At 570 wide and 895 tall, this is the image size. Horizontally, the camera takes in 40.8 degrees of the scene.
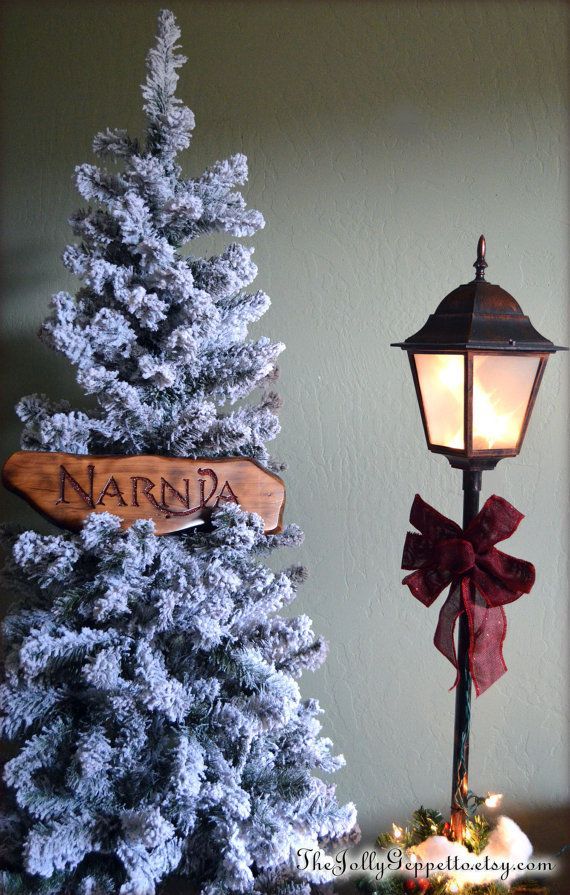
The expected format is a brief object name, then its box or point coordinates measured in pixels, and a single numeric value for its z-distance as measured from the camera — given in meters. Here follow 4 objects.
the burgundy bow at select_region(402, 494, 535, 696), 1.18
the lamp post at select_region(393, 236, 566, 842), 1.09
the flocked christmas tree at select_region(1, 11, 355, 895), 1.09
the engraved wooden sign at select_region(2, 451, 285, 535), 1.16
